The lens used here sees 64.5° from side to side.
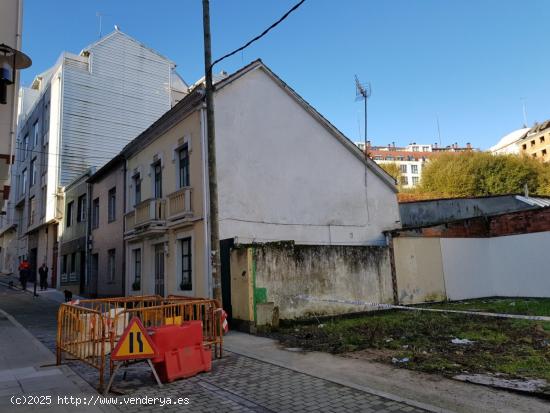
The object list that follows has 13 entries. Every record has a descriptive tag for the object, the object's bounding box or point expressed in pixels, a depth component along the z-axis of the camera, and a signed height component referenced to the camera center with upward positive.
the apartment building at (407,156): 101.49 +25.36
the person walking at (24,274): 25.38 +0.42
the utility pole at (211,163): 10.32 +2.65
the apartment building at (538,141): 79.38 +21.72
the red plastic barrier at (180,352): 6.62 -1.22
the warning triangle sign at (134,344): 6.18 -0.97
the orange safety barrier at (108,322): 6.80 -0.79
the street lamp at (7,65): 4.81 +2.42
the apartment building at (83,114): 25.91 +10.29
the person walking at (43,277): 24.64 +0.19
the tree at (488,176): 40.62 +7.73
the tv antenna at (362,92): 16.85 +6.63
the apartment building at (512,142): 87.24 +23.88
